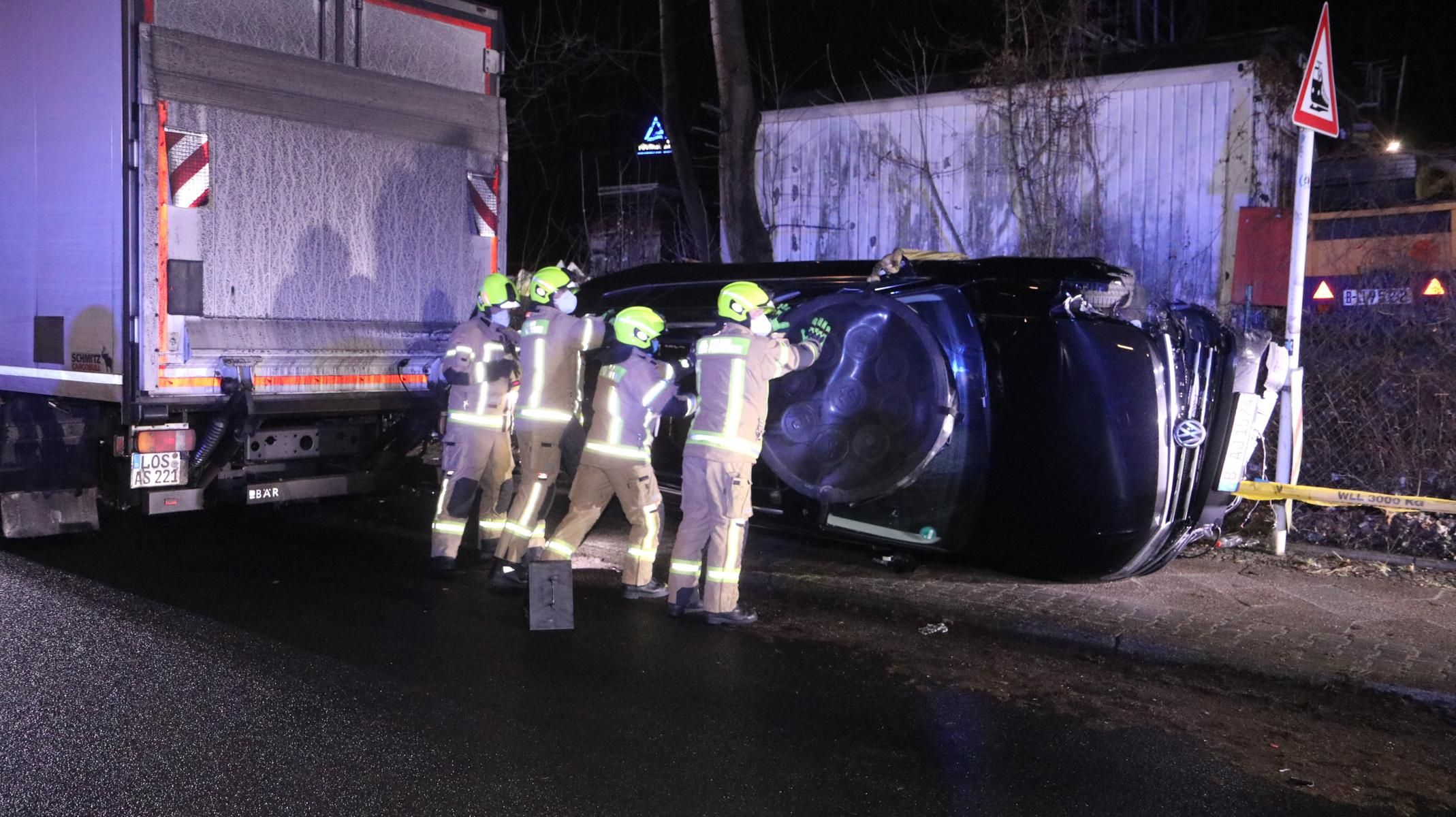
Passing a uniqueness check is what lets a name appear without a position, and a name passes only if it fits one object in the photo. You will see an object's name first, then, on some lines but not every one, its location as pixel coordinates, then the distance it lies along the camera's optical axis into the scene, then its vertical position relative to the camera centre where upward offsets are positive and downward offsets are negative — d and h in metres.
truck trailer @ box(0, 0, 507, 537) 6.52 +0.45
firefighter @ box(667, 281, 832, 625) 6.16 -0.50
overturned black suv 5.76 -0.38
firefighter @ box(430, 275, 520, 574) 7.22 -0.48
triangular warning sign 7.21 +1.48
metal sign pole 7.38 +0.06
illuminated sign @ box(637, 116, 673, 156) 21.00 +3.19
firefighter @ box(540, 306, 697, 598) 6.50 -0.61
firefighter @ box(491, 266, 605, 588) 7.04 -0.36
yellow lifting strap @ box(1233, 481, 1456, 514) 6.93 -0.85
